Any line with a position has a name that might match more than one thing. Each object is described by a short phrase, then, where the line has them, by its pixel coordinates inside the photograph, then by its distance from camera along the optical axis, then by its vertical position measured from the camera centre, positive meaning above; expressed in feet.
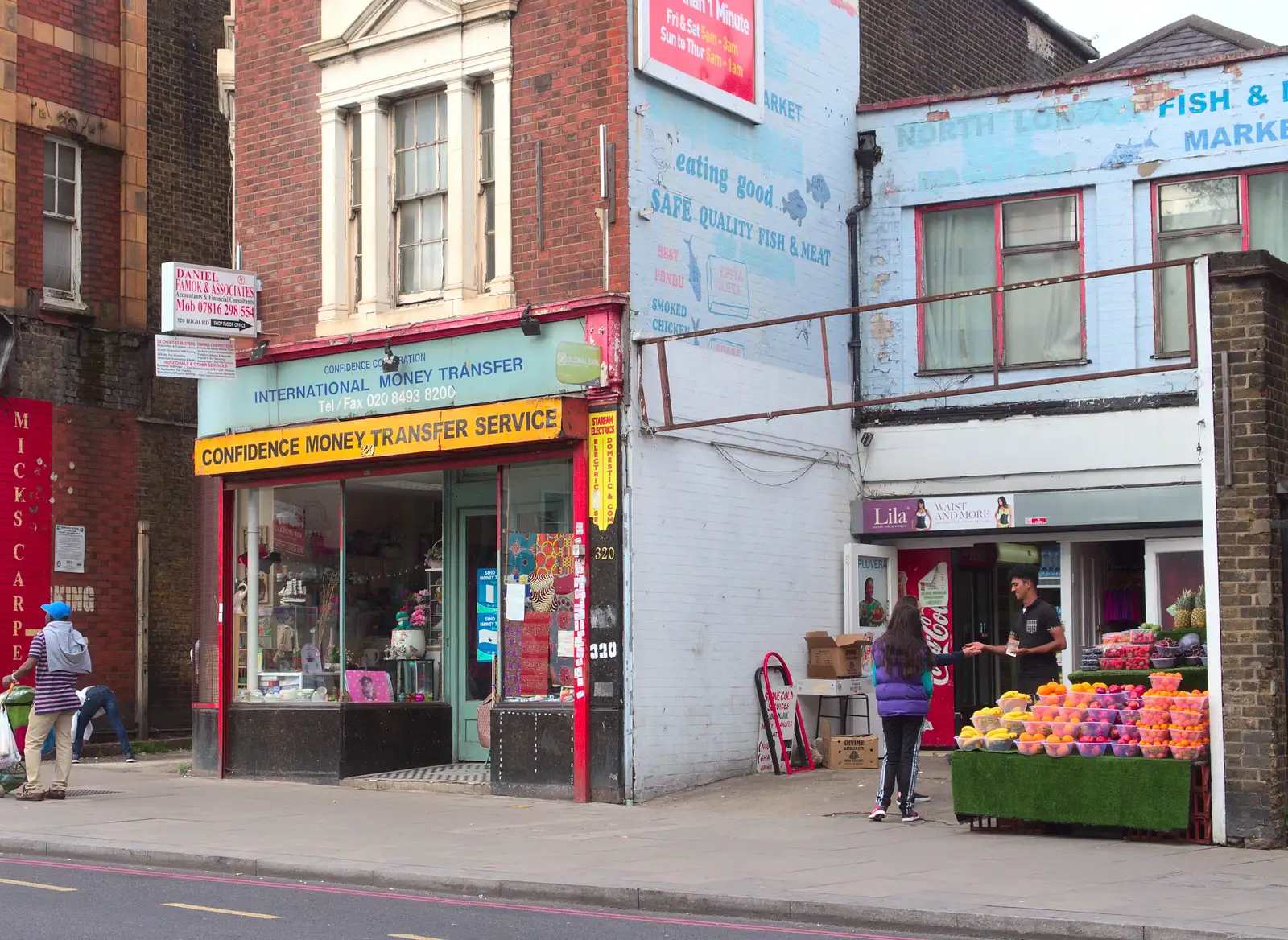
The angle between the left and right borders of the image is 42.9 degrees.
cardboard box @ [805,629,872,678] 55.67 -2.96
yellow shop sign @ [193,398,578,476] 49.80 +4.33
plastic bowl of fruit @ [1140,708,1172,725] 38.63 -3.56
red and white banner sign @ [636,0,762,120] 51.31 +16.81
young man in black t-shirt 46.88 -1.96
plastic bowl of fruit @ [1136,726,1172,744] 38.29 -3.98
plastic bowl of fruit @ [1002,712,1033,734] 40.81 -3.93
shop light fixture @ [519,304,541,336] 50.72 +7.62
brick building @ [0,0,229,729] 69.05 +12.35
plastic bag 53.06 -5.62
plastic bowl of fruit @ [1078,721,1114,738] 39.24 -3.89
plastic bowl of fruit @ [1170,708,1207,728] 38.06 -3.56
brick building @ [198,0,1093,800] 50.24 +9.30
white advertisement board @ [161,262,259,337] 55.16 +9.28
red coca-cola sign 59.88 -1.73
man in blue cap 51.34 -3.69
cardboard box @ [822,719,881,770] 54.44 -6.12
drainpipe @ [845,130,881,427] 60.54 +13.20
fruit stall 37.96 -4.53
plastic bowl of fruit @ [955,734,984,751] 40.93 -4.40
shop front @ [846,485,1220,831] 38.65 -1.90
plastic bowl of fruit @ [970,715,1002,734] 41.27 -3.93
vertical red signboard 67.31 +2.25
